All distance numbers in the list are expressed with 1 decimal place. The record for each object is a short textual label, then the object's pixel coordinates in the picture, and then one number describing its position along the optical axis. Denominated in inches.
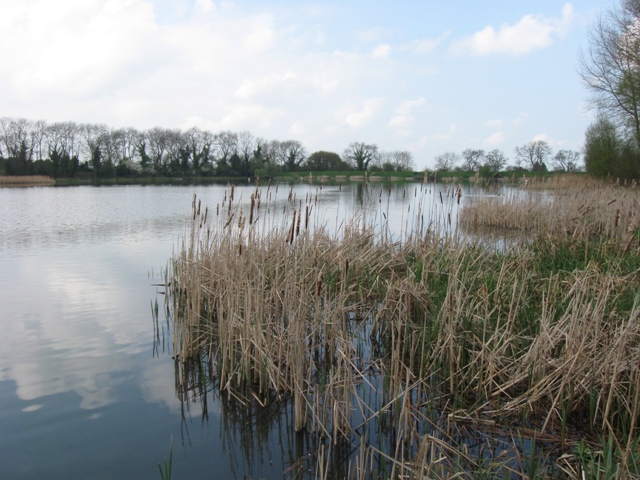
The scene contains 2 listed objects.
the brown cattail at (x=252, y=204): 195.1
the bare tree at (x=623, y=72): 679.7
